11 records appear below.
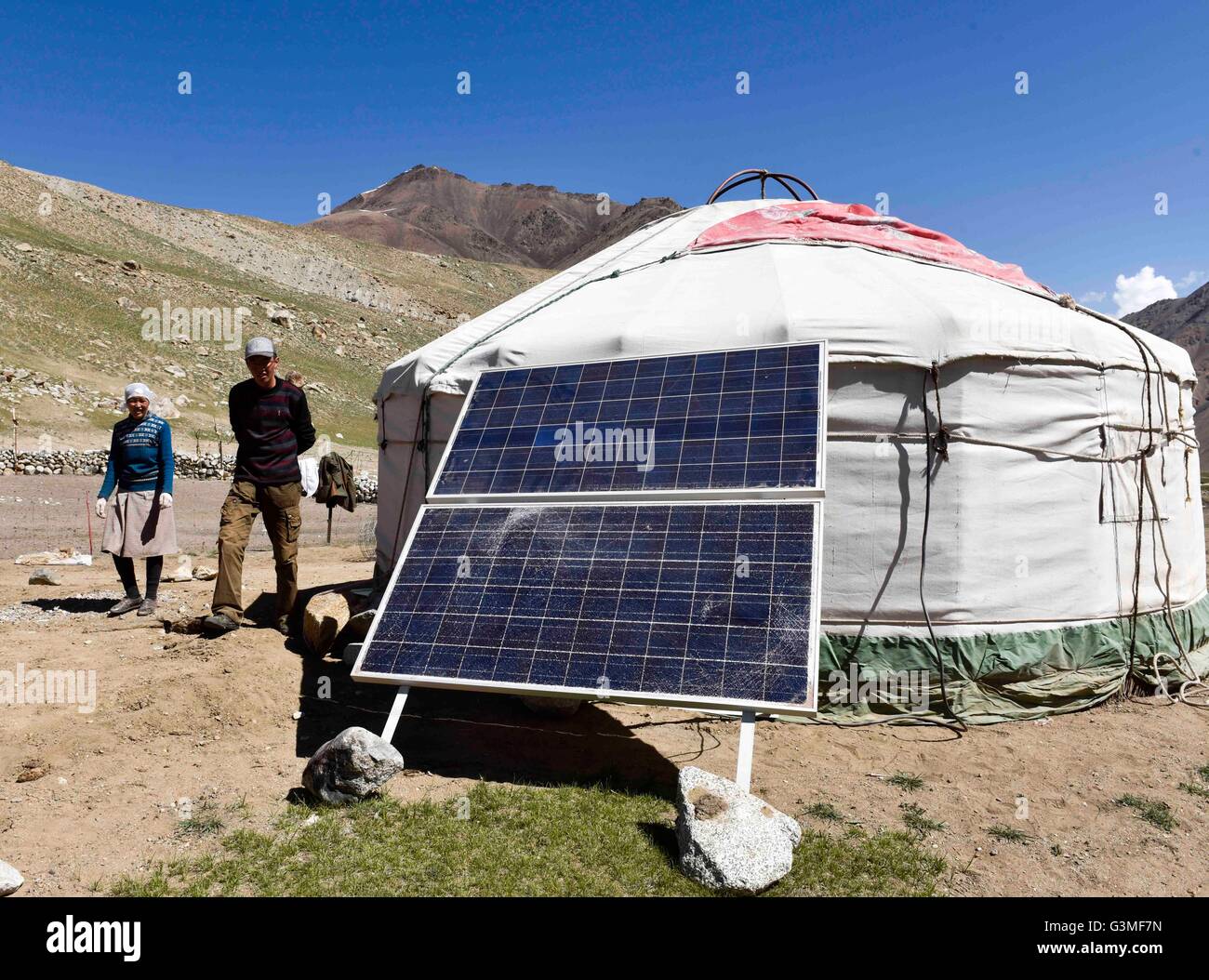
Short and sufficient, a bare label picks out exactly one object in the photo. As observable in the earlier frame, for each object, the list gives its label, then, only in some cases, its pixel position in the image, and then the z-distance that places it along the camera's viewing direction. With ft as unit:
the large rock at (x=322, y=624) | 18.97
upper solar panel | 15.26
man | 18.92
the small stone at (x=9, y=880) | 9.80
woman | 21.54
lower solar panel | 12.20
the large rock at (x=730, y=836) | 10.52
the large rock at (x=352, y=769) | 12.59
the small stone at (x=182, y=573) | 28.02
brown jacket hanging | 25.48
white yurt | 17.43
